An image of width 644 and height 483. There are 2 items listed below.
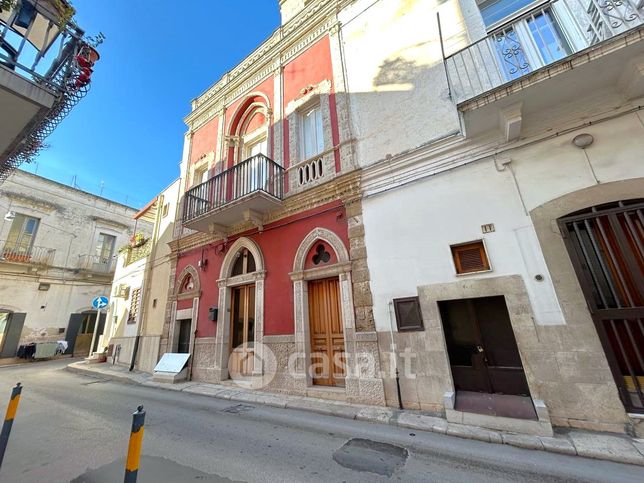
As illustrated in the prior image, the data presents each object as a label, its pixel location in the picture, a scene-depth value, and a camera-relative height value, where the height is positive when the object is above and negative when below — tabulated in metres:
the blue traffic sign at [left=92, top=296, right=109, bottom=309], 12.28 +1.56
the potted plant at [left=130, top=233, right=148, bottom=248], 13.27 +4.51
